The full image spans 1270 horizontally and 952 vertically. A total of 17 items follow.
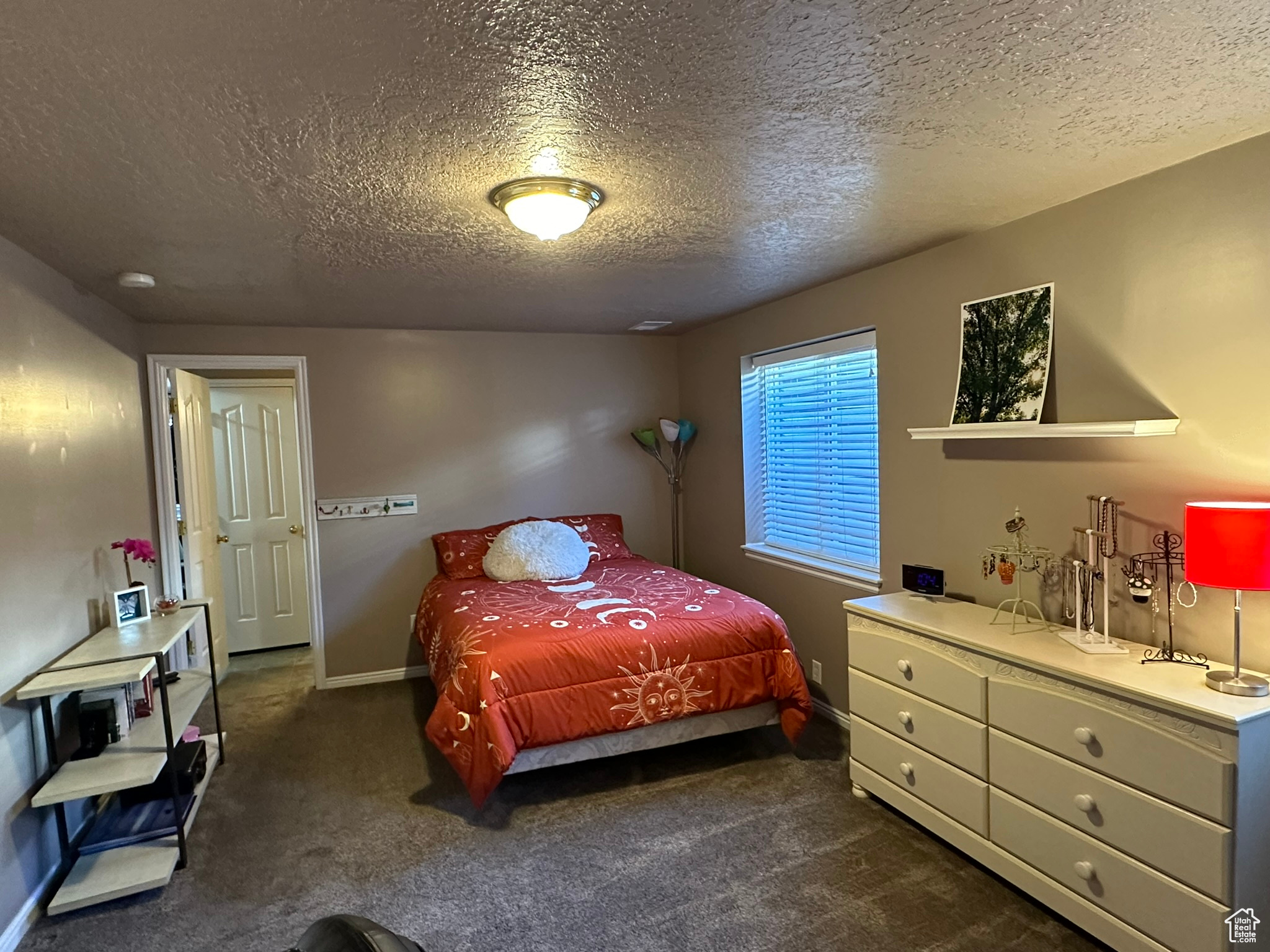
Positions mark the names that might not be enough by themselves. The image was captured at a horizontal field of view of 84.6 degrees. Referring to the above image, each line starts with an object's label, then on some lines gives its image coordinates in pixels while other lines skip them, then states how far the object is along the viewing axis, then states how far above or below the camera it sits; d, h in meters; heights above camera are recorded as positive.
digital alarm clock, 2.74 -0.57
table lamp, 1.64 -0.31
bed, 2.67 -0.92
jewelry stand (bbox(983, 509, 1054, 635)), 2.37 -0.43
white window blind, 3.34 -0.09
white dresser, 1.62 -0.94
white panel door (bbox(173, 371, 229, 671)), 3.91 -0.16
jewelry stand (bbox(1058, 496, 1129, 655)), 2.14 -0.40
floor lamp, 4.64 -0.01
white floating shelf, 1.98 +0.00
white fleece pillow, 3.99 -0.59
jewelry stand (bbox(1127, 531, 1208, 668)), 1.96 -0.41
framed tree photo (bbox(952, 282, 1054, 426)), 2.36 +0.27
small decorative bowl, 3.04 -0.60
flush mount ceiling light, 1.95 +0.71
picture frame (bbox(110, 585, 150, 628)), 2.79 -0.56
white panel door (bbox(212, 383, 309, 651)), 4.96 -0.35
